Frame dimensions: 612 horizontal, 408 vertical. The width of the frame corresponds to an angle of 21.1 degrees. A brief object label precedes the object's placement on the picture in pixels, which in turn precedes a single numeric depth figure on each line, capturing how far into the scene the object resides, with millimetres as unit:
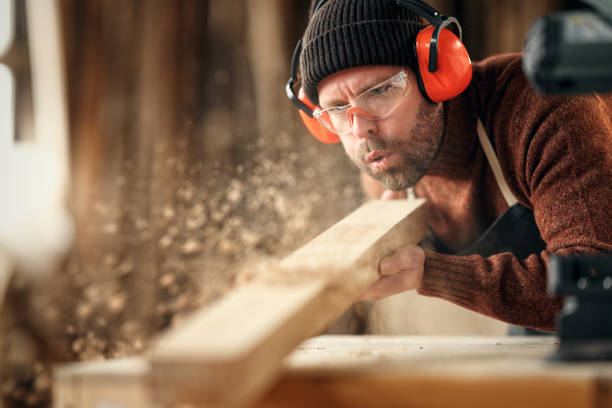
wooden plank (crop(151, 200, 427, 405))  1340
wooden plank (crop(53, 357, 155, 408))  1573
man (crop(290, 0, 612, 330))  1745
